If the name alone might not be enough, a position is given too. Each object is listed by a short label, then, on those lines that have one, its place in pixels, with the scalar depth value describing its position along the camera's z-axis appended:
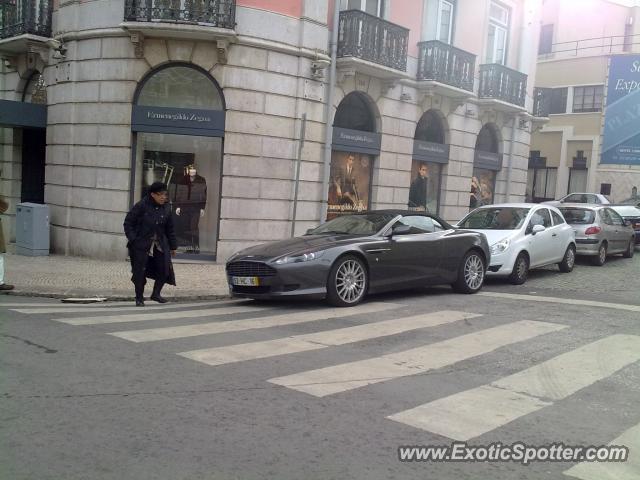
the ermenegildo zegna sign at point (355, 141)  16.09
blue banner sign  26.75
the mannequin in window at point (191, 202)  14.38
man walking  8.90
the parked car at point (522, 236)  12.02
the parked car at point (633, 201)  24.05
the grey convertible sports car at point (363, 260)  8.80
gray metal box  14.41
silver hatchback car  15.57
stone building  13.96
